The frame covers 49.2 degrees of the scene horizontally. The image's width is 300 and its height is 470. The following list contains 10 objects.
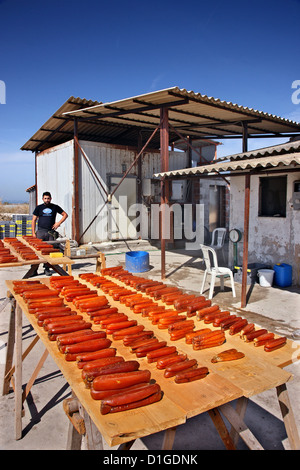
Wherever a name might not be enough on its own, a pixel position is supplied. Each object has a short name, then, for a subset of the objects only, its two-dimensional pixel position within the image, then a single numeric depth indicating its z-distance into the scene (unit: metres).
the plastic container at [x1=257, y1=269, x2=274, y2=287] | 8.02
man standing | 8.31
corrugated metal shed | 10.59
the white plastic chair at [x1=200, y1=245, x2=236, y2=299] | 6.98
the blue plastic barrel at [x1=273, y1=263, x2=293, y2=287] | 7.96
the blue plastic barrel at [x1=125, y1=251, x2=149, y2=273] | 9.68
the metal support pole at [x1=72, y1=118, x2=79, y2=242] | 12.27
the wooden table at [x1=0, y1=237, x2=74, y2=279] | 5.14
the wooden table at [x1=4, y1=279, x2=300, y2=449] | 1.62
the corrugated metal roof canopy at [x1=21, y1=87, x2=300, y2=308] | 8.26
